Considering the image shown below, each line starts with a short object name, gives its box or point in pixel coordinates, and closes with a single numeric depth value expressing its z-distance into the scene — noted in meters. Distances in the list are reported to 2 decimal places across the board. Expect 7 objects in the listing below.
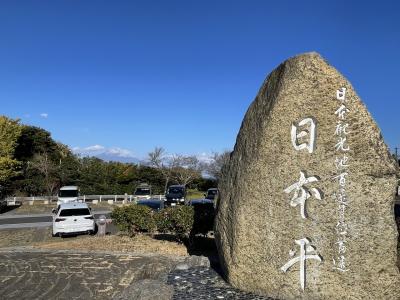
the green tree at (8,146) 32.28
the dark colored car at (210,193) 30.28
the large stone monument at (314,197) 6.55
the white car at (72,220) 16.56
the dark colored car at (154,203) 21.52
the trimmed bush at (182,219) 12.09
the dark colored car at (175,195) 28.60
